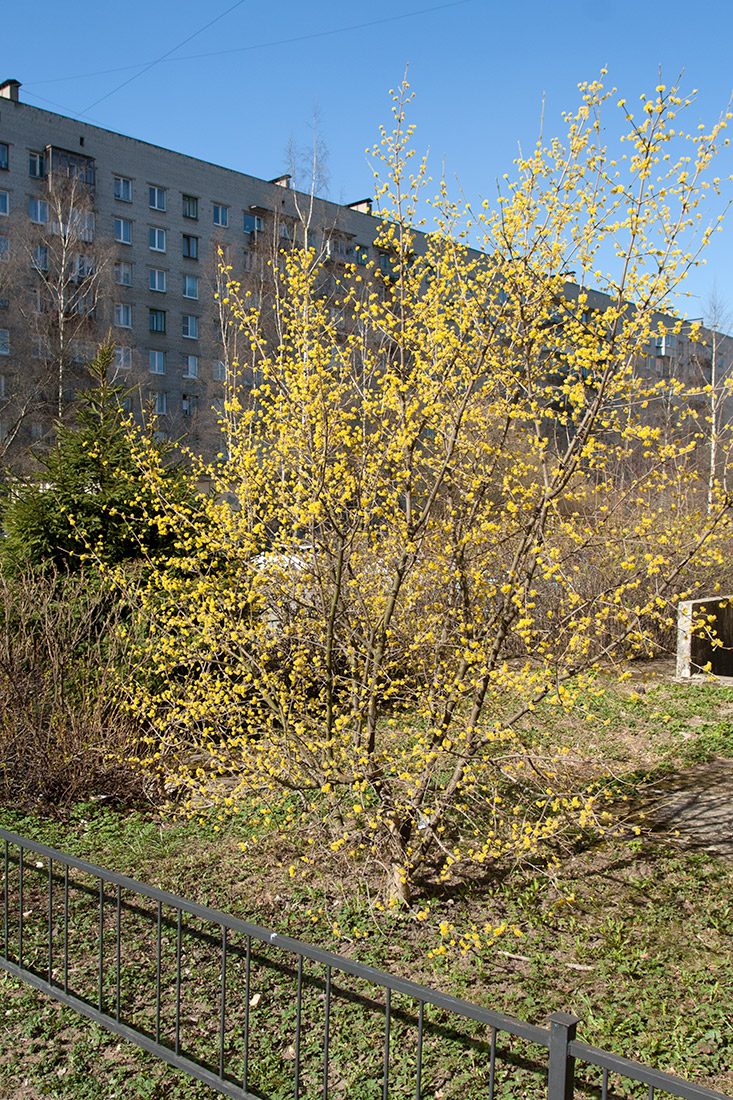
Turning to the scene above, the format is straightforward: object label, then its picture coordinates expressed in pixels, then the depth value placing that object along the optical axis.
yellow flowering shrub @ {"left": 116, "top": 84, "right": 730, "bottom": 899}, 3.87
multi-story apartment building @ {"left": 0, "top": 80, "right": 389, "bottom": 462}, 25.91
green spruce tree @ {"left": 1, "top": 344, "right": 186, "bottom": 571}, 7.34
